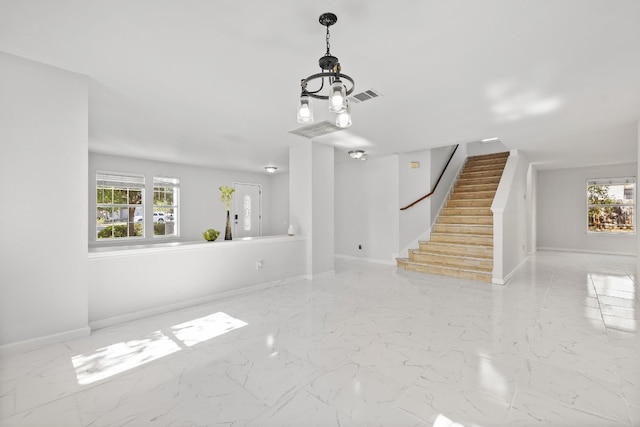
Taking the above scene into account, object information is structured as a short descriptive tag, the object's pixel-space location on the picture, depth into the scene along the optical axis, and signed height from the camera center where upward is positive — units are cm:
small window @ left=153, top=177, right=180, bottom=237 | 716 +30
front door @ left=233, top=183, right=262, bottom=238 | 889 +22
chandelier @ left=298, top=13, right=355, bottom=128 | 187 +83
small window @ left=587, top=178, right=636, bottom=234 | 781 +24
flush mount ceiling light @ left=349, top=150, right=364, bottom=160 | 572 +125
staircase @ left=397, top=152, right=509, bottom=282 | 532 -40
